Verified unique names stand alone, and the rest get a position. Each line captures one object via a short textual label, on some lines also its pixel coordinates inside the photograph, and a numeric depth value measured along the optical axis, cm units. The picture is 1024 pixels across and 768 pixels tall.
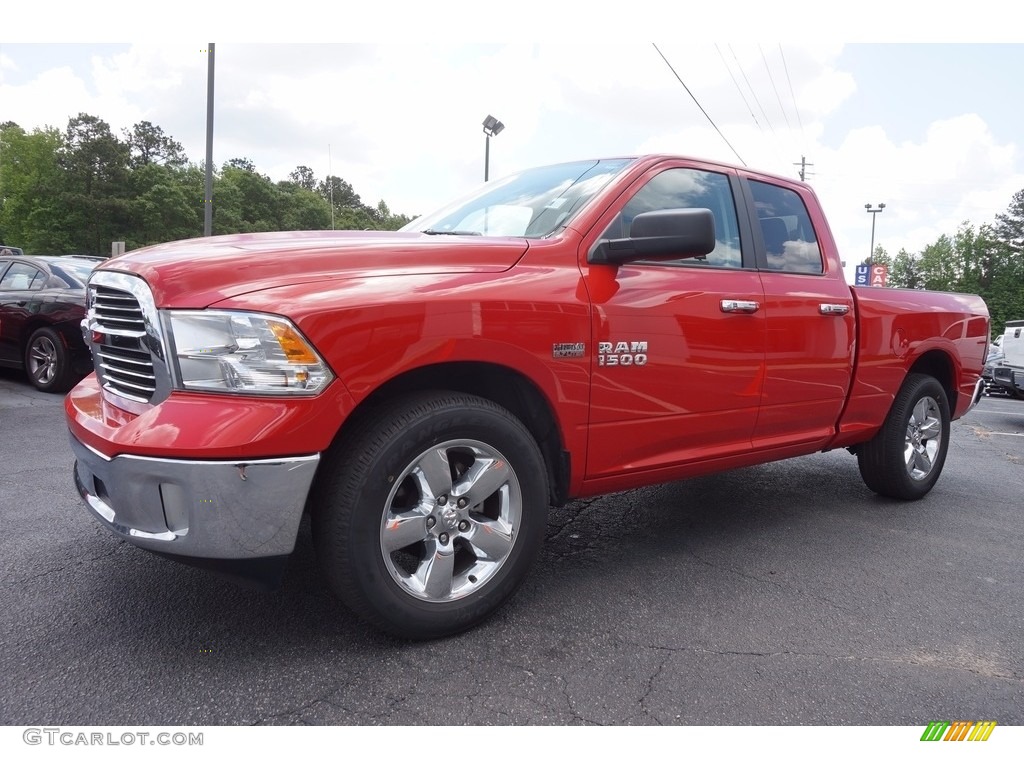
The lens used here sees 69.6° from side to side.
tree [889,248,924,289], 9069
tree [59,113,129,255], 4891
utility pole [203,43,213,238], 1352
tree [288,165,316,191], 10394
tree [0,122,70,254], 4909
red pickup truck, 214
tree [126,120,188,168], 6694
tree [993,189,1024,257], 7244
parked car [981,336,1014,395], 1195
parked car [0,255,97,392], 766
